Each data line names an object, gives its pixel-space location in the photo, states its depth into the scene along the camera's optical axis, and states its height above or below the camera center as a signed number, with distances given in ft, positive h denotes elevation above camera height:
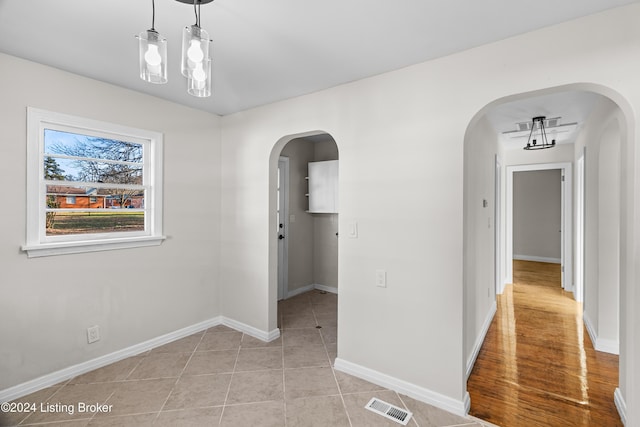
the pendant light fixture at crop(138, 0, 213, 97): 4.14 +2.16
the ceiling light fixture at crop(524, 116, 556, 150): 11.56 +3.49
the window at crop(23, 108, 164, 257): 7.67 +0.81
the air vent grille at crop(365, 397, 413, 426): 6.63 -4.37
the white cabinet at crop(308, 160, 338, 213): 14.89 +1.33
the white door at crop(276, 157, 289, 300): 14.85 -0.50
